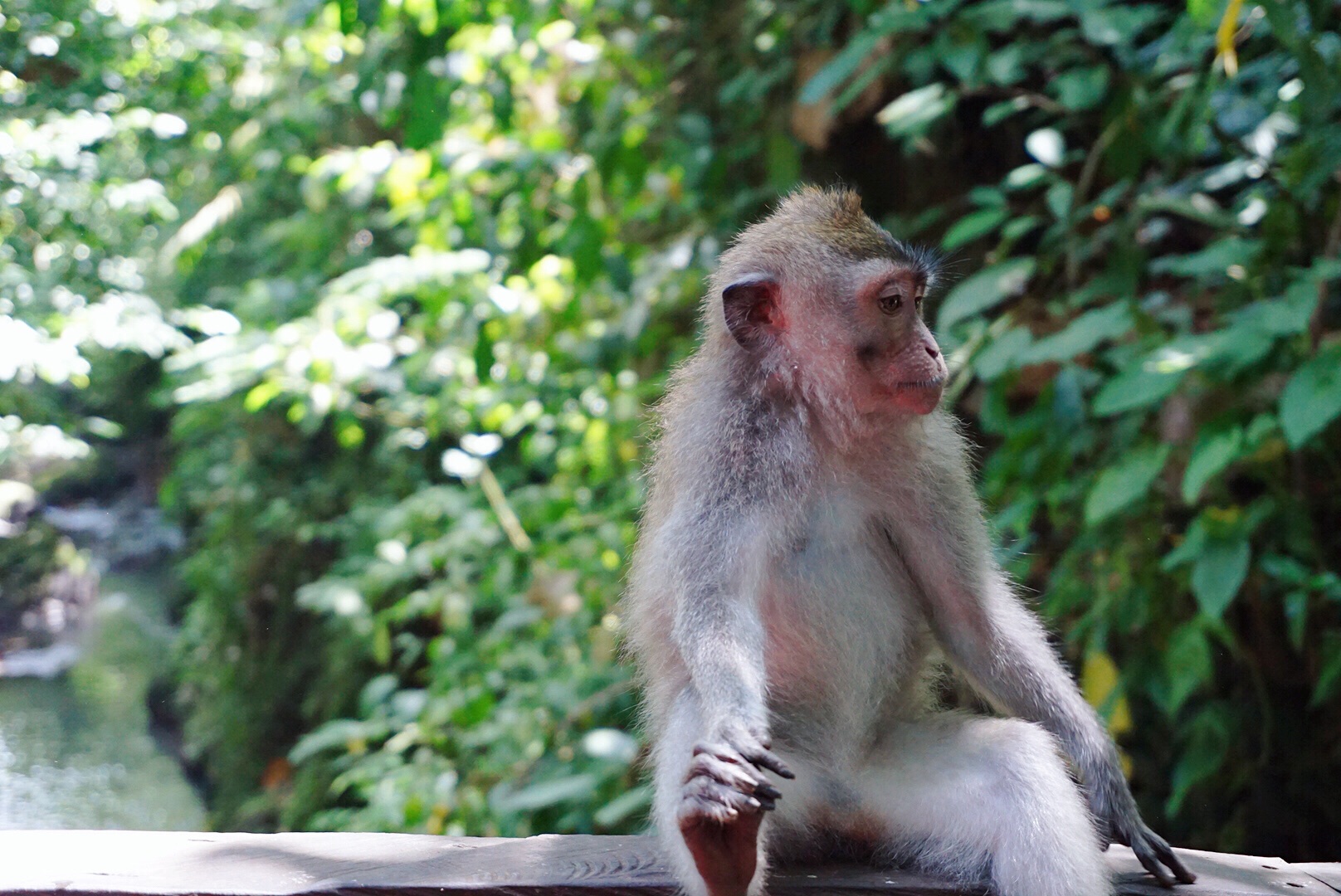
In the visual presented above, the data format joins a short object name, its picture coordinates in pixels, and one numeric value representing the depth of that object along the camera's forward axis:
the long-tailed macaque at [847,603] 1.93
